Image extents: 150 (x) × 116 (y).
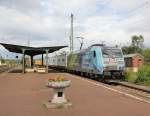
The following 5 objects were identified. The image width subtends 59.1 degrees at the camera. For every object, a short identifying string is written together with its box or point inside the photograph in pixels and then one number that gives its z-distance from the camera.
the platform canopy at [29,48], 17.26
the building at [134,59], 25.79
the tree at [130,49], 39.85
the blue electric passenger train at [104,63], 10.56
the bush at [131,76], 9.61
